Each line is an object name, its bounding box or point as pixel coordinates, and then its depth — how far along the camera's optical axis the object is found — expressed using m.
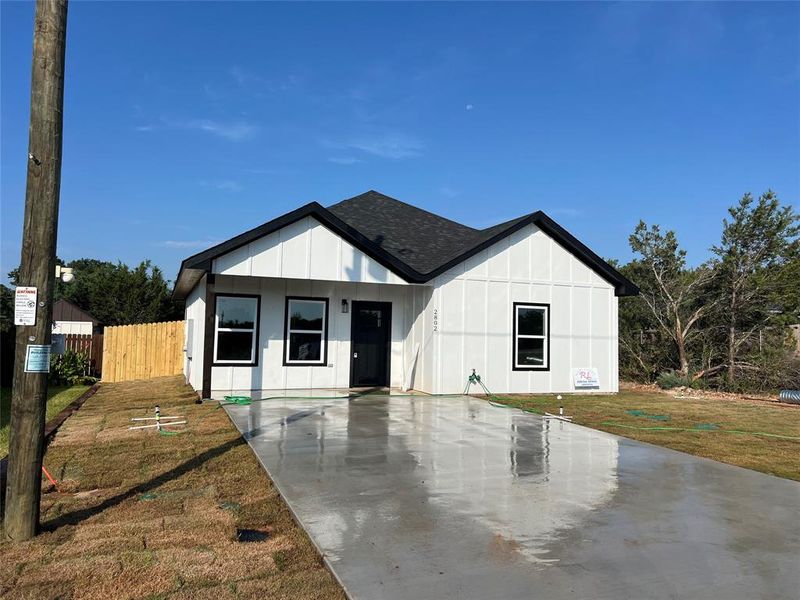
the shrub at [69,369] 16.53
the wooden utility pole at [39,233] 4.30
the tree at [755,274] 17.55
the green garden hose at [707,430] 9.02
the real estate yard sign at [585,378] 15.40
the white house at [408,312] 13.01
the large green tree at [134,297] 30.12
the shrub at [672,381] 17.28
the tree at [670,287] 18.62
